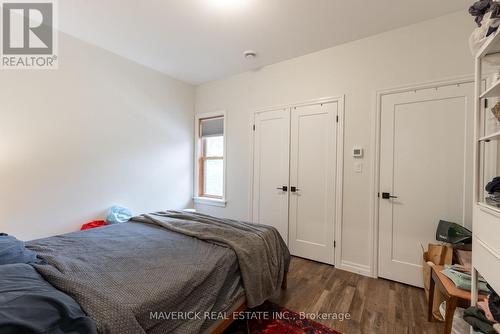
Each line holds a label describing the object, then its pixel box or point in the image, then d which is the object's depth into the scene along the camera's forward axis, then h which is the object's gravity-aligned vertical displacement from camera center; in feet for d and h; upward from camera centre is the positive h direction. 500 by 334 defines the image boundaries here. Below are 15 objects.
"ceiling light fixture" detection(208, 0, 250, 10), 6.85 +5.11
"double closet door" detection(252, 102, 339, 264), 9.43 -0.45
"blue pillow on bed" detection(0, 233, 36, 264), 4.09 -1.76
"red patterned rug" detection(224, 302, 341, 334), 5.57 -4.19
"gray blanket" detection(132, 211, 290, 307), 5.43 -2.15
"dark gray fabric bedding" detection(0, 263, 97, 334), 2.34 -1.77
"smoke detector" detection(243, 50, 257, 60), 9.79 +5.06
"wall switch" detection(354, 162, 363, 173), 8.68 +0.00
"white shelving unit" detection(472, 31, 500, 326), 3.79 -1.00
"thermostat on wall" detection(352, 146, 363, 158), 8.65 +0.59
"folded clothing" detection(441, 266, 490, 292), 4.88 -2.58
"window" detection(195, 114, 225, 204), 13.35 +0.43
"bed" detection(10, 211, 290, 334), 3.37 -2.10
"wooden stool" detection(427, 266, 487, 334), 4.69 -2.81
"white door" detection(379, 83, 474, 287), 7.02 -0.08
